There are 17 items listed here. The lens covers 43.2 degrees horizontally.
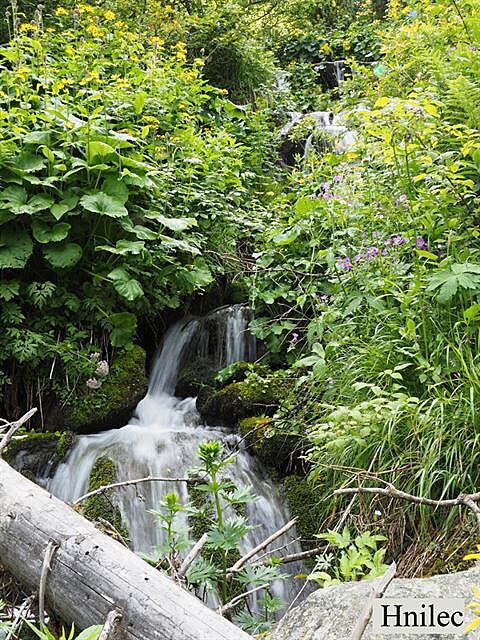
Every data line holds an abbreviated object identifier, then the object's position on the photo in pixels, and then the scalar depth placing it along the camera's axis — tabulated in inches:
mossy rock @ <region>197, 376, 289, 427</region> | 160.7
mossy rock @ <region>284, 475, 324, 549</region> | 128.2
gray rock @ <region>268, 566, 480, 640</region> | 64.8
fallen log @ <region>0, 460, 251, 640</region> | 64.2
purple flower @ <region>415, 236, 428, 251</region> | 119.7
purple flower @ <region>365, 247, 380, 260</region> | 132.9
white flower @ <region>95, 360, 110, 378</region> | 168.2
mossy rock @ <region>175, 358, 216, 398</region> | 190.5
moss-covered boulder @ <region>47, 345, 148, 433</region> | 164.4
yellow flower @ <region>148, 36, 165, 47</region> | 270.2
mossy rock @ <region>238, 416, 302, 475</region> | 144.6
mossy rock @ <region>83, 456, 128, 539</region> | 131.9
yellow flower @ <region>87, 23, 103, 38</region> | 263.7
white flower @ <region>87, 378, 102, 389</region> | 166.4
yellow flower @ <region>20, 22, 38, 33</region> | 212.7
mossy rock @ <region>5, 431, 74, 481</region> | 145.6
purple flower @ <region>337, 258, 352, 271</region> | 136.8
